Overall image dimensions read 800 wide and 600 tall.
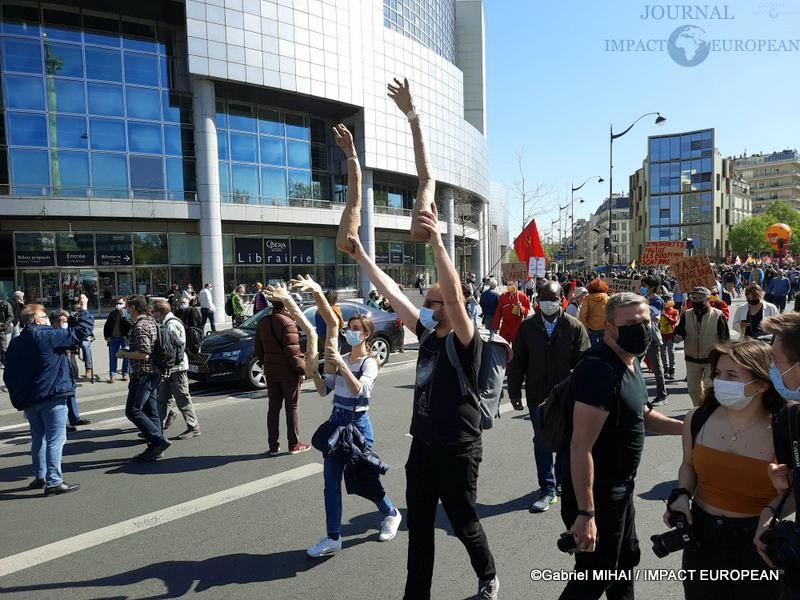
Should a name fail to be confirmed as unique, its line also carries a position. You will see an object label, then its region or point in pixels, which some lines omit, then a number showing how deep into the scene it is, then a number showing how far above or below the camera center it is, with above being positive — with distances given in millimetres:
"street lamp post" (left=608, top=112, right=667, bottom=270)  22656 +5205
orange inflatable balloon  39406 +1811
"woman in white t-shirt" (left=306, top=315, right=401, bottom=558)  3869 -1049
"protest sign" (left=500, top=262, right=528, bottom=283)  17450 -259
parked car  9672 -1645
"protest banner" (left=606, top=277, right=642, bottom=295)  12977 -602
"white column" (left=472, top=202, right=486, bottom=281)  51003 +1304
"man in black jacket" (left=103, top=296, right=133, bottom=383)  10797 -1176
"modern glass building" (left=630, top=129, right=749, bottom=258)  77500 +10655
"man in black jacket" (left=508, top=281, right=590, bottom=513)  4754 -851
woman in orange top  2264 -951
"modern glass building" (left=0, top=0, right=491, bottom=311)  25656 +7476
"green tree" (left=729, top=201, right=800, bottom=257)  79125 +4396
